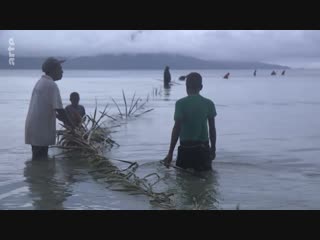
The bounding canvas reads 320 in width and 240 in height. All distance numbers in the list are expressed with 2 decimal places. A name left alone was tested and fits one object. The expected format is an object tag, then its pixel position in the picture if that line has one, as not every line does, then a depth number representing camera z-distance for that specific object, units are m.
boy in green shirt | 7.54
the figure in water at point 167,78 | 37.03
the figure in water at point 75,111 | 10.05
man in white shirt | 8.12
